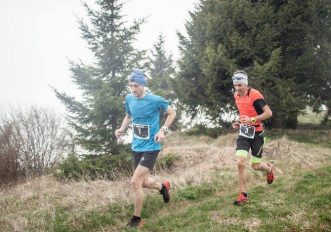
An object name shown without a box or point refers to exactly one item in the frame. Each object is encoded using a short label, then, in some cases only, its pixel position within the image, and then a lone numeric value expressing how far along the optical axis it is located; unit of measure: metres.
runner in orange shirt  6.91
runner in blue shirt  6.31
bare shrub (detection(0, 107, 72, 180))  21.22
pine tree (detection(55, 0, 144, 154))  12.94
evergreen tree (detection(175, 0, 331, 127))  16.72
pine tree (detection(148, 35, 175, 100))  36.78
